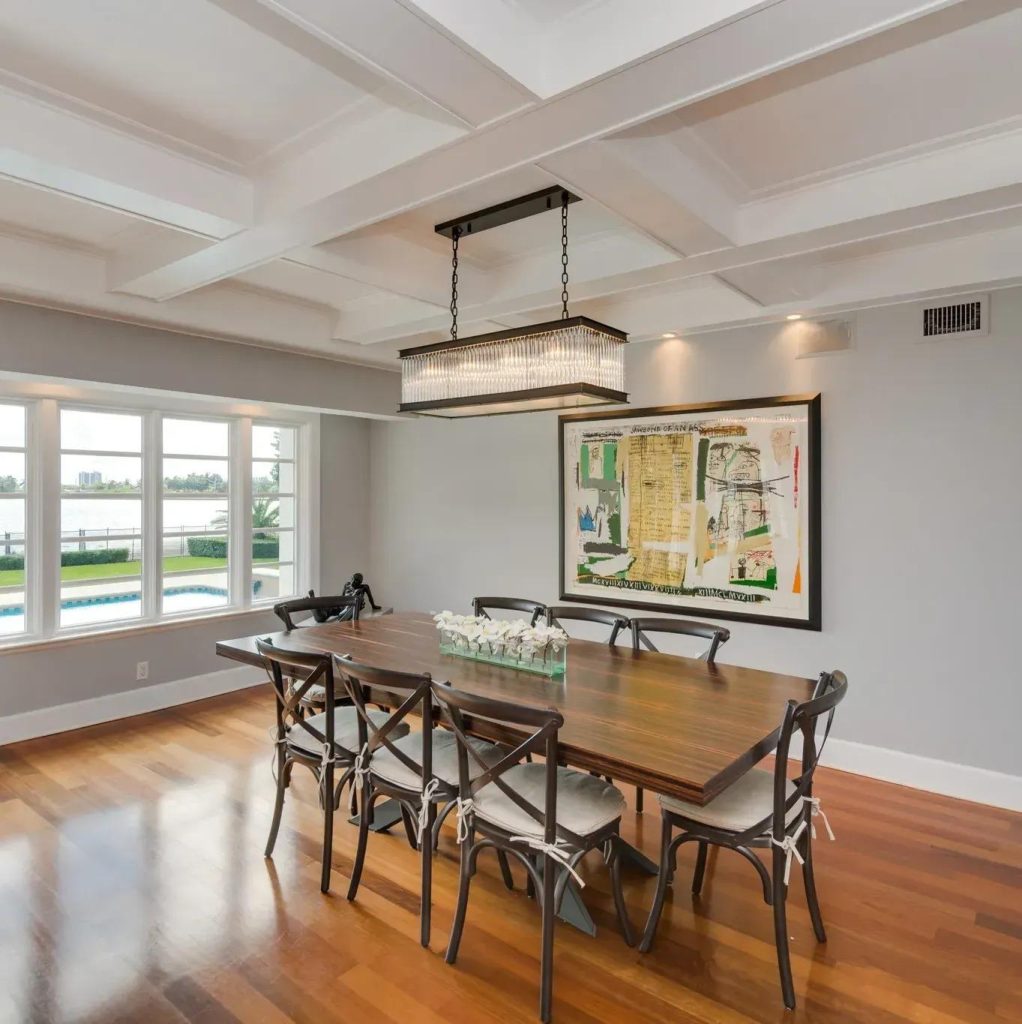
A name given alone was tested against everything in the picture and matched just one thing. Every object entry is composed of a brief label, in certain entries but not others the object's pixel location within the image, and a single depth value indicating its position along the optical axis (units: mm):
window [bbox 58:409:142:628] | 4641
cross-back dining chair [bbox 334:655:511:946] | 2357
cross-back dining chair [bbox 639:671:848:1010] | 2064
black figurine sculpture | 4121
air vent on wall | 3379
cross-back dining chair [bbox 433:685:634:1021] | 2014
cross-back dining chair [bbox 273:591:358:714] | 3408
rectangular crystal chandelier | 2697
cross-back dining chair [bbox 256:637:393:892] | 2652
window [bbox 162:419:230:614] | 5172
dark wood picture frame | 3826
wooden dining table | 1933
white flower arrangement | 2850
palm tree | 5739
